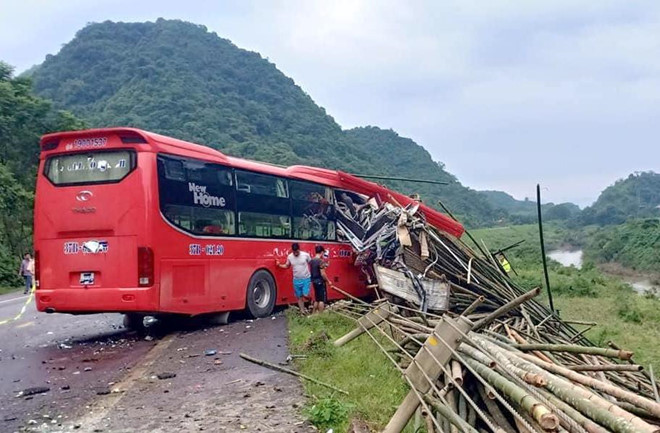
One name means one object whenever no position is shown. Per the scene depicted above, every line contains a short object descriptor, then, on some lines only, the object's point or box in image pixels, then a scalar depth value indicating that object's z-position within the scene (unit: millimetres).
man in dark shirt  12903
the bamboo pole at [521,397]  3916
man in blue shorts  12578
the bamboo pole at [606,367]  5062
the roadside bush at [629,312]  17719
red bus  9859
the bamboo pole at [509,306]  5867
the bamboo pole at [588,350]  5285
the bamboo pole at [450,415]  4445
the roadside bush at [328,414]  5355
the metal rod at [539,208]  9297
